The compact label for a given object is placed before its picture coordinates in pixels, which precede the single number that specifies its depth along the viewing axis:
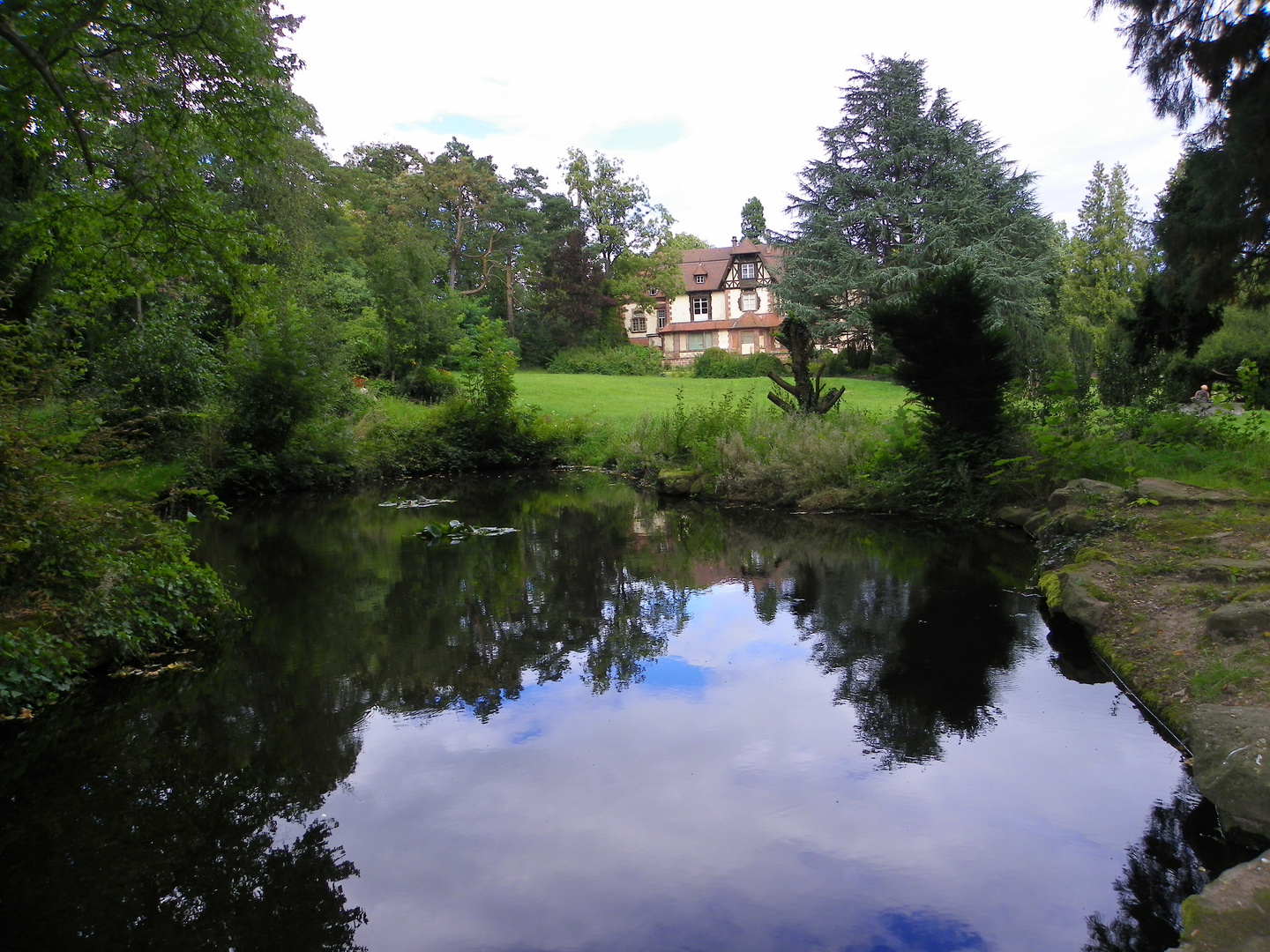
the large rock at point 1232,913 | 2.87
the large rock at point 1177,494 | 9.27
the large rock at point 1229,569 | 6.42
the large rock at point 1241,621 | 5.37
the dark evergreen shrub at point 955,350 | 12.49
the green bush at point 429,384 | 28.92
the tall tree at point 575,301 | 48.78
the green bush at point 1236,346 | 22.44
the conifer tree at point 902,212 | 34.88
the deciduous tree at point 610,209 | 51.62
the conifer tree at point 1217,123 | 8.16
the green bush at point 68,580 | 5.77
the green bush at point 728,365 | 41.75
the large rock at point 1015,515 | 12.00
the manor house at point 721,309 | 55.06
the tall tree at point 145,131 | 9.30
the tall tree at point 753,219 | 71.00
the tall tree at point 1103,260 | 38.91
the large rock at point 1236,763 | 3.79
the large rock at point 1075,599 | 6.75
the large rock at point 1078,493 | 10.16
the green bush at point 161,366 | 16.78
